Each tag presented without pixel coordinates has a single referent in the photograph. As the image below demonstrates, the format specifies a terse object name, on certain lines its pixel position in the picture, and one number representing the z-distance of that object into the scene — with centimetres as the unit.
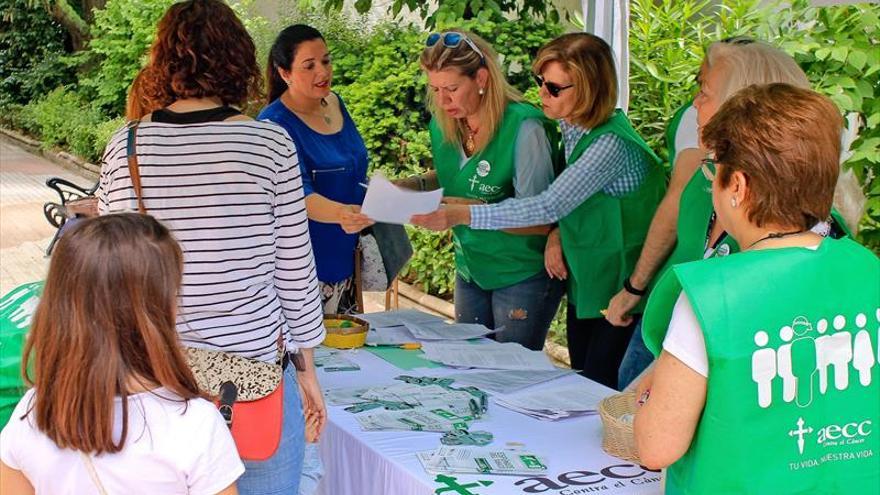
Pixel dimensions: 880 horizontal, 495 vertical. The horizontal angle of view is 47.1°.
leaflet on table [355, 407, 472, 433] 252
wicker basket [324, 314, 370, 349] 323
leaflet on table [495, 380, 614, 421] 262
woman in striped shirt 212
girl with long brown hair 149
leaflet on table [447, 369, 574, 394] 284
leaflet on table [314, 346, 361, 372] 304
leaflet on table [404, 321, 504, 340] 333
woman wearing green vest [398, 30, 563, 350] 342
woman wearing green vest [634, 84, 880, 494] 167
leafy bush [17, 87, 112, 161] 1397
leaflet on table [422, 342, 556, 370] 303
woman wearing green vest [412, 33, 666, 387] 326
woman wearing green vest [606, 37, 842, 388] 254
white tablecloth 220
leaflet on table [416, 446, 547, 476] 225
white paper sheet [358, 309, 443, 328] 351
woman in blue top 343
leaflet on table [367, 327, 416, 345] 329
